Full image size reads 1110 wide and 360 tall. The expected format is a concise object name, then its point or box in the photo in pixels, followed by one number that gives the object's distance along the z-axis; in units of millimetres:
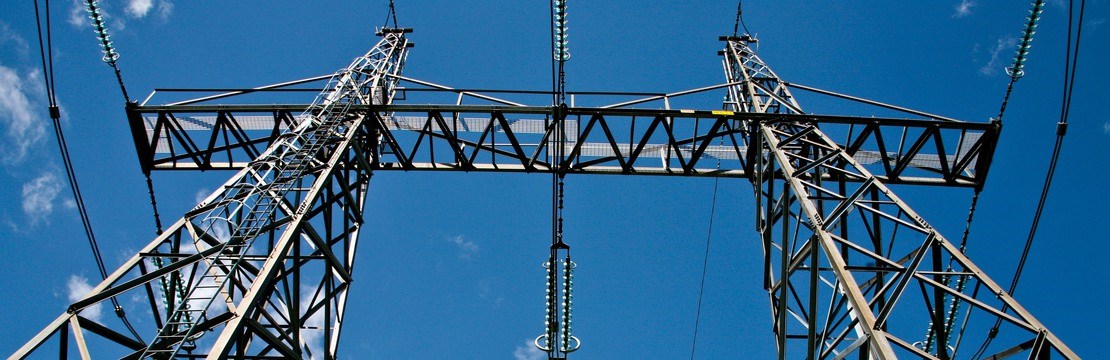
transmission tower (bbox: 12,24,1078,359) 10453
